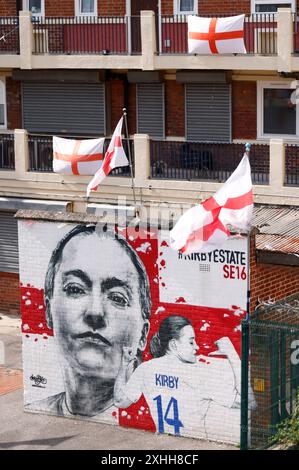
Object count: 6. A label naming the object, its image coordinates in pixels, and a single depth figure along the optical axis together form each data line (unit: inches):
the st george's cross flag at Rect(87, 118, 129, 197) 833.5
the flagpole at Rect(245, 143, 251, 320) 679.6
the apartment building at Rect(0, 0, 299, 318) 979.9
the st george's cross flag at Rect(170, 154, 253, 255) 653.9
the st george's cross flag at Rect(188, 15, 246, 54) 969.5
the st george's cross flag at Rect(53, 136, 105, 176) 979.9
